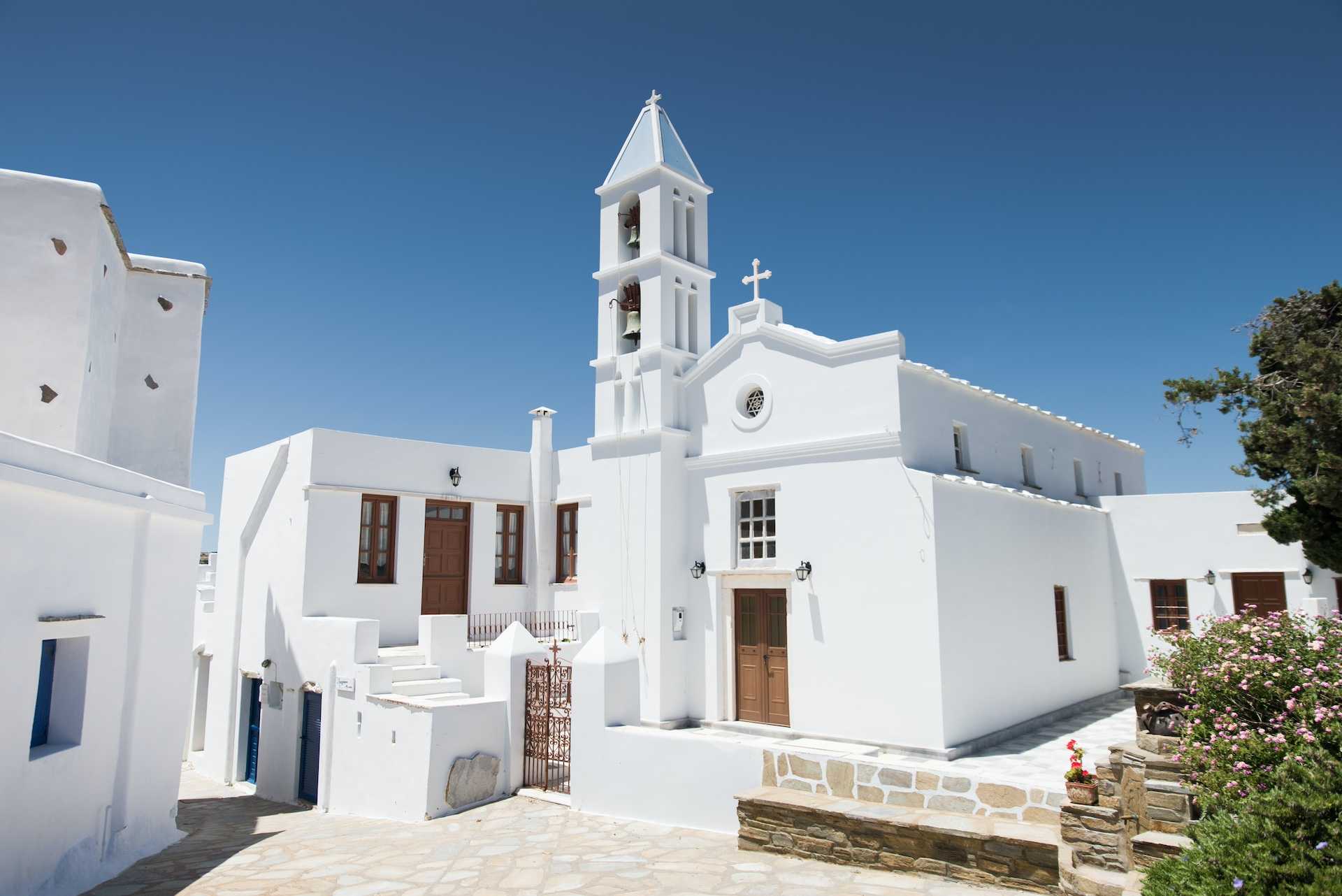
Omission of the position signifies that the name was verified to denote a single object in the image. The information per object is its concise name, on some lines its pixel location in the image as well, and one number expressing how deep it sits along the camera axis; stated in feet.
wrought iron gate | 38.24
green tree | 42.37
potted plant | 20.88
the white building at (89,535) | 24.53
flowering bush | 18.24
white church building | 41.37
